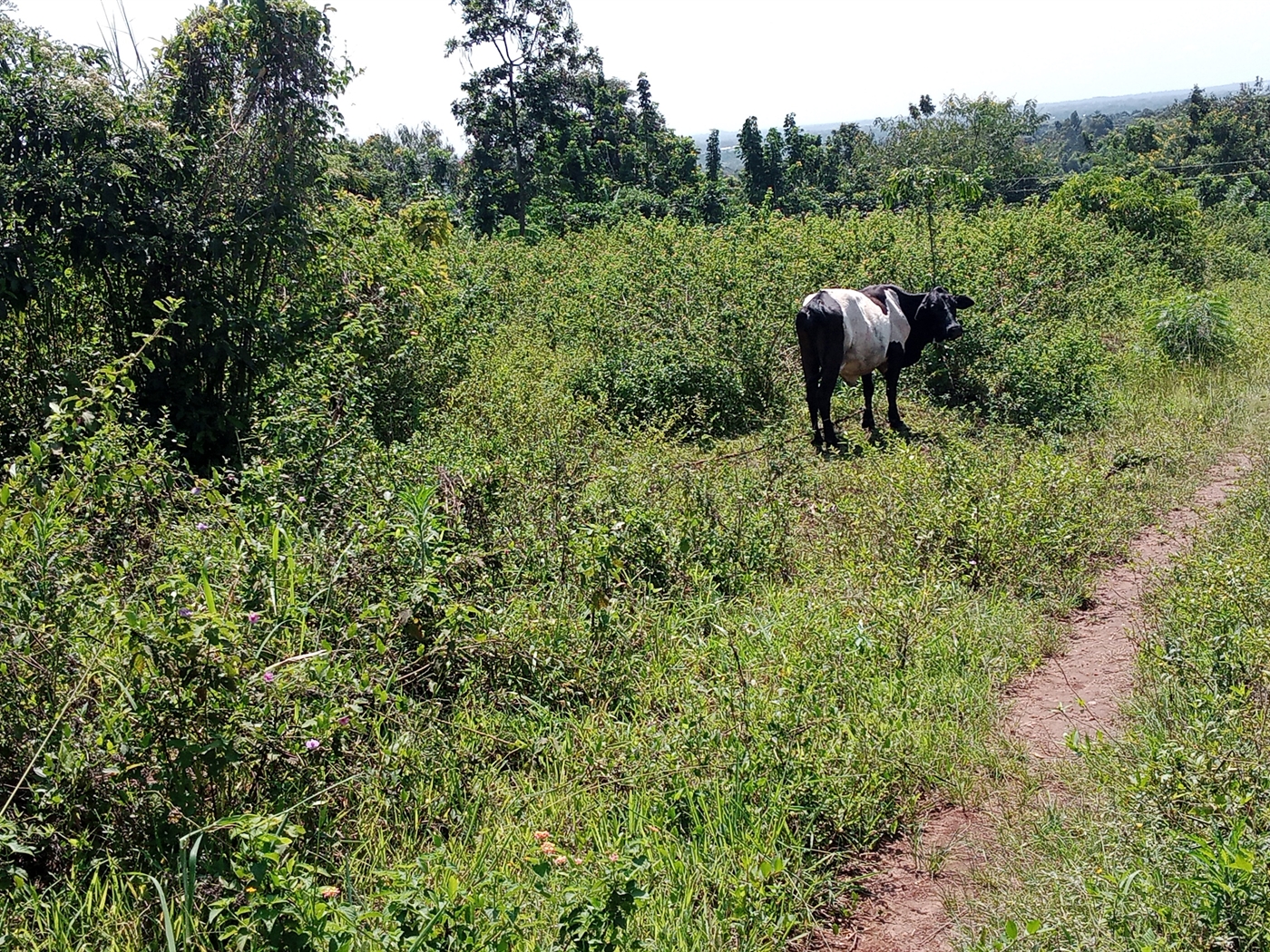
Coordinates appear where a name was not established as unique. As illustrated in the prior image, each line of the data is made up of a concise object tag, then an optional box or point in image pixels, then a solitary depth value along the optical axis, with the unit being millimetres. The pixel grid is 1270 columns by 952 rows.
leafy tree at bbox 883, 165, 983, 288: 11195
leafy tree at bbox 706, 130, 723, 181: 41969
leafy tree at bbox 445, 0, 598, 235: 31016
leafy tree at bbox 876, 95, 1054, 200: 39250
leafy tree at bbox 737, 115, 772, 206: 34812
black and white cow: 8258
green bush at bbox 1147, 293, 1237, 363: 10836
